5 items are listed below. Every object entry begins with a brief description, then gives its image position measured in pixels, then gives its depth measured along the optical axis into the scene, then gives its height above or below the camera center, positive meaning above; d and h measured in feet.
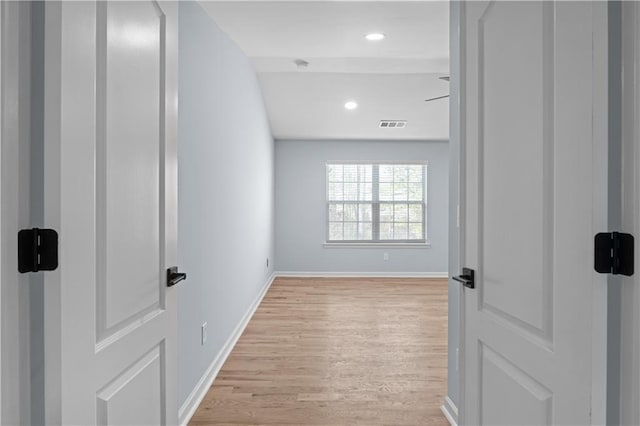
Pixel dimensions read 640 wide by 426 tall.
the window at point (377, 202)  24.07 +0.57
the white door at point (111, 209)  2.93 +0.03
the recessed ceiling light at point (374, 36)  11.98 +5.19
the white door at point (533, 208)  2.91 +0.03
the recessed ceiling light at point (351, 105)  19.62 +5.14
